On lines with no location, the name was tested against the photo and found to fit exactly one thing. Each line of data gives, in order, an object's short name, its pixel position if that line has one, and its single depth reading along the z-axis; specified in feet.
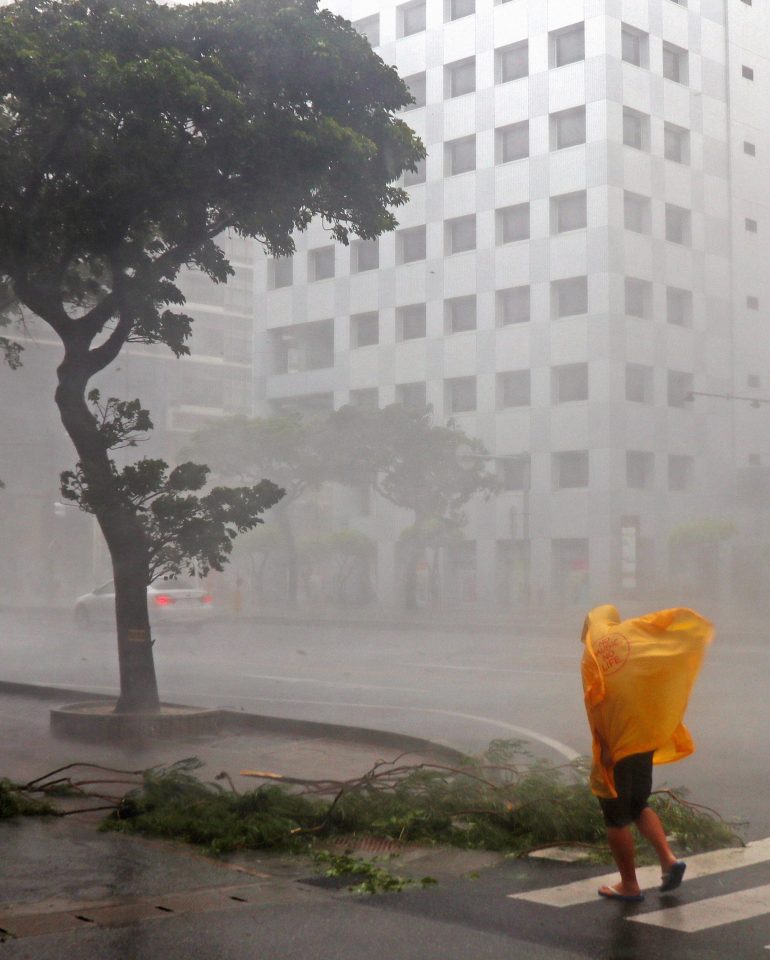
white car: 91.35
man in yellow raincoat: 18.02
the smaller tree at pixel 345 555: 144.46
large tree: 37.47
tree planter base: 36.86
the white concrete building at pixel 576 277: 142.82
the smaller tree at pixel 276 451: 135.23
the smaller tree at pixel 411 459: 131.64
